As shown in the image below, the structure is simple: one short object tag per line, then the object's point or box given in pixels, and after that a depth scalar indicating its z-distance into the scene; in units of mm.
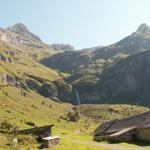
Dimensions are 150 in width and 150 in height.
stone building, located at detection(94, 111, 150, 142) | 43893
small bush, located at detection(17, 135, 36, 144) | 33459
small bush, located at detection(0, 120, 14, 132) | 46337
